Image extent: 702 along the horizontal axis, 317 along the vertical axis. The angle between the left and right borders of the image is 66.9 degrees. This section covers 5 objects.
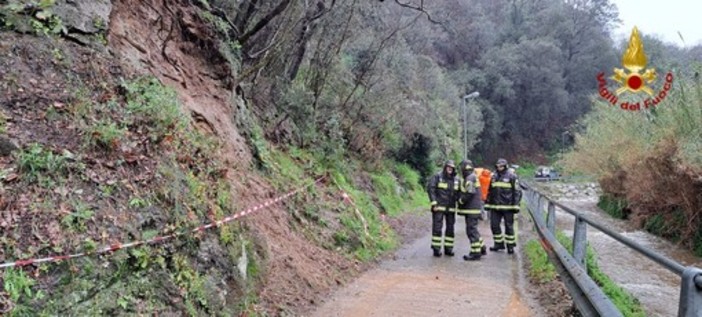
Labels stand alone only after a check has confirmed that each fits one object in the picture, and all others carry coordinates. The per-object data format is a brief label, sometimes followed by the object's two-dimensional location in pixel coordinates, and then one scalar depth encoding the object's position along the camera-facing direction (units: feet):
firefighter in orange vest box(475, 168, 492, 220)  47.70
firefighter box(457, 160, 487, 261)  34.27
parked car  184.44
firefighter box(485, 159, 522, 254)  36.04
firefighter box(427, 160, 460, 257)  34.83
